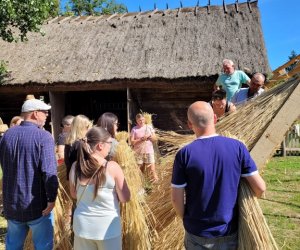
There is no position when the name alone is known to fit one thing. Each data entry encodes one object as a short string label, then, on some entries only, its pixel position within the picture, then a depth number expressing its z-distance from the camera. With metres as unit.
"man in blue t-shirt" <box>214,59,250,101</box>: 5.29
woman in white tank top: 2.47
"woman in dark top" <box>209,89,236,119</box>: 3.69
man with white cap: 2.97
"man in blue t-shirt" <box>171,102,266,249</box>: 2.04
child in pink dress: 5.32
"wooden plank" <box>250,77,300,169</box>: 2.46
